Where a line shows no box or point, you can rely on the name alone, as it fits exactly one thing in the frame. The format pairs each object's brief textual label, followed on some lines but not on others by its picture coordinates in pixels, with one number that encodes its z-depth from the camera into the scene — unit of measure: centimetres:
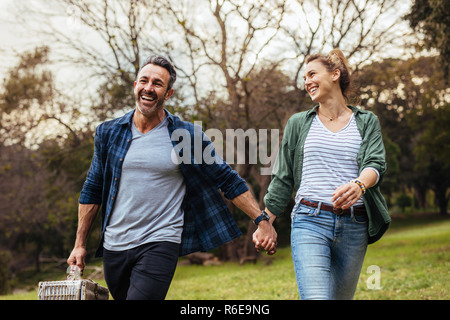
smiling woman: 318
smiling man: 329
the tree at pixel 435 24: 1140
